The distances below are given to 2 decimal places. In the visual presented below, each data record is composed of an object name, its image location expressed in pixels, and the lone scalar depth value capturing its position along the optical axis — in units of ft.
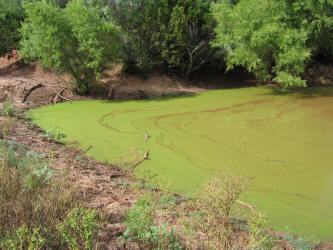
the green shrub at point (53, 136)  25.31
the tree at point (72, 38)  40.50
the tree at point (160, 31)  51.93
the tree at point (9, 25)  55.93
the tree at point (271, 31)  43.52
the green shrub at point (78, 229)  8.23
